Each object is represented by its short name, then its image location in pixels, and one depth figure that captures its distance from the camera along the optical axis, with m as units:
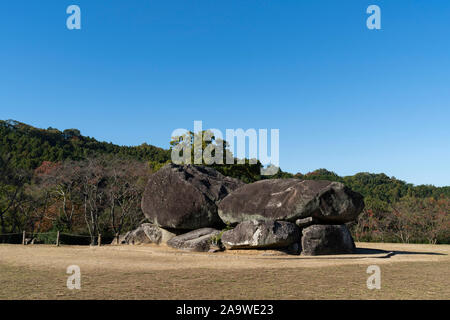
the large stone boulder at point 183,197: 20.17
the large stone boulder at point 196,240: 17.44
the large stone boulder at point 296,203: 17.00
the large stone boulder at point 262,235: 16.12
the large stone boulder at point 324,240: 16.47
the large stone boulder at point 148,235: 21.39
